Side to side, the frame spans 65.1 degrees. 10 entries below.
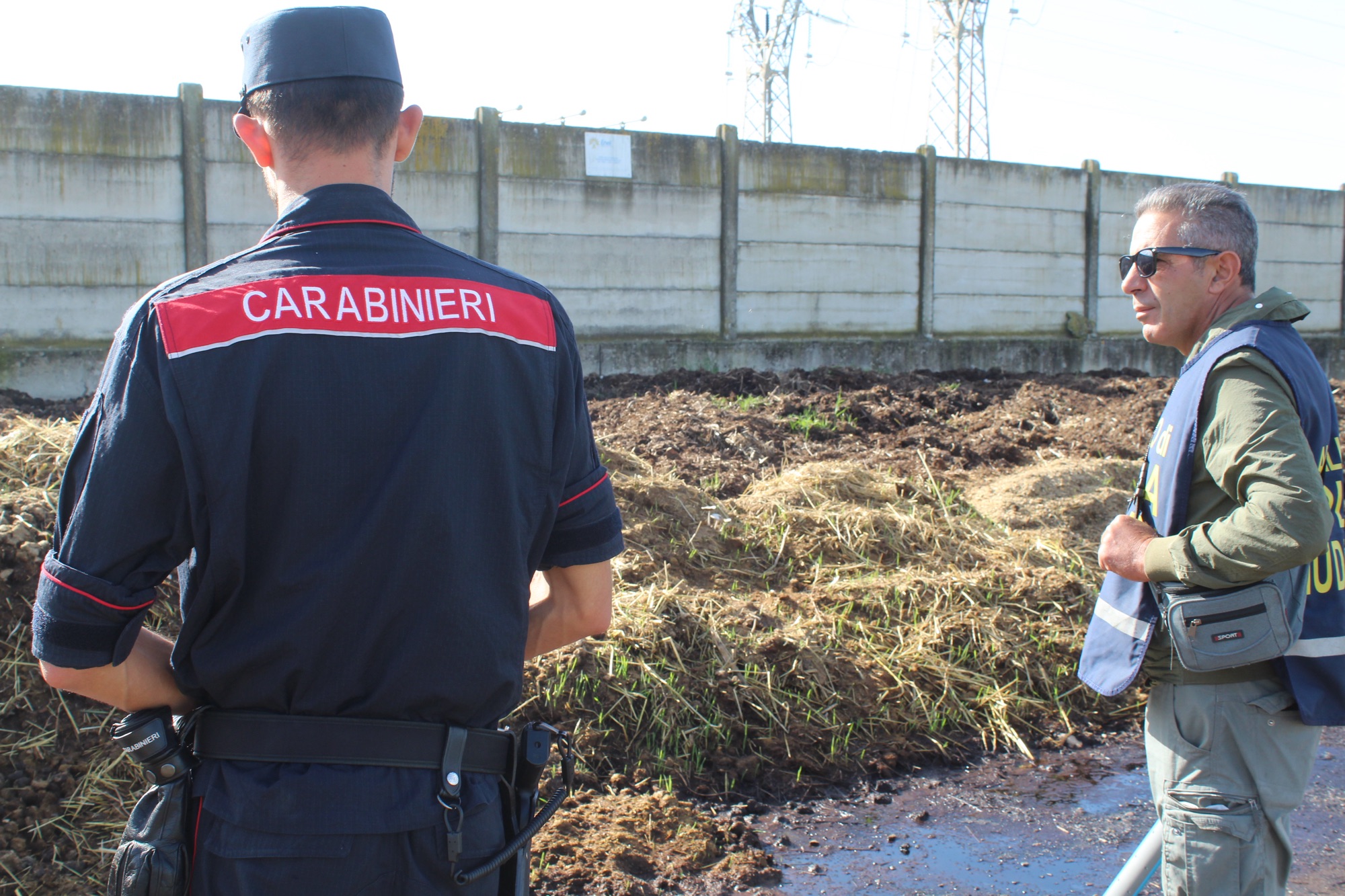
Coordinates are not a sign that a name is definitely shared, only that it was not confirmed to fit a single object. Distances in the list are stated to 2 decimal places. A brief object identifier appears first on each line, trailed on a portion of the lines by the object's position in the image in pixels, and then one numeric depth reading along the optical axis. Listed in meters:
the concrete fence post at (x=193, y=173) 11.84
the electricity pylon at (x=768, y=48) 36.53
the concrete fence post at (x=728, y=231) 14.92
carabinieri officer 1.38
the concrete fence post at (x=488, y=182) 13.38
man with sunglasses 2.19
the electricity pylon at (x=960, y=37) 31.70
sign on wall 13.95
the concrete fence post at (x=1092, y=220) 17.84
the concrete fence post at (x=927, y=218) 16.52
